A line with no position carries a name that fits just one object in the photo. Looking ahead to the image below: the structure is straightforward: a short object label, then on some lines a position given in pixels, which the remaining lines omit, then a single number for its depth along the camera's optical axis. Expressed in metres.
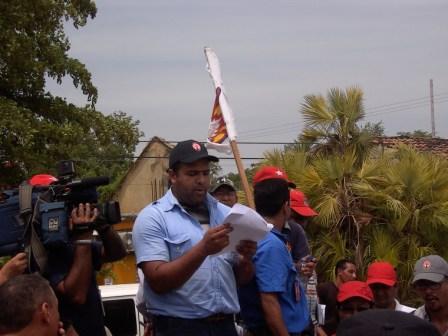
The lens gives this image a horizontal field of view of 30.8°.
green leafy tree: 11.54
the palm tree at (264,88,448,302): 10.65
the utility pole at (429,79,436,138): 53.69
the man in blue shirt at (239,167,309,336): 4.72
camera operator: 4.13
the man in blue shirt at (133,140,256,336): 4.16
